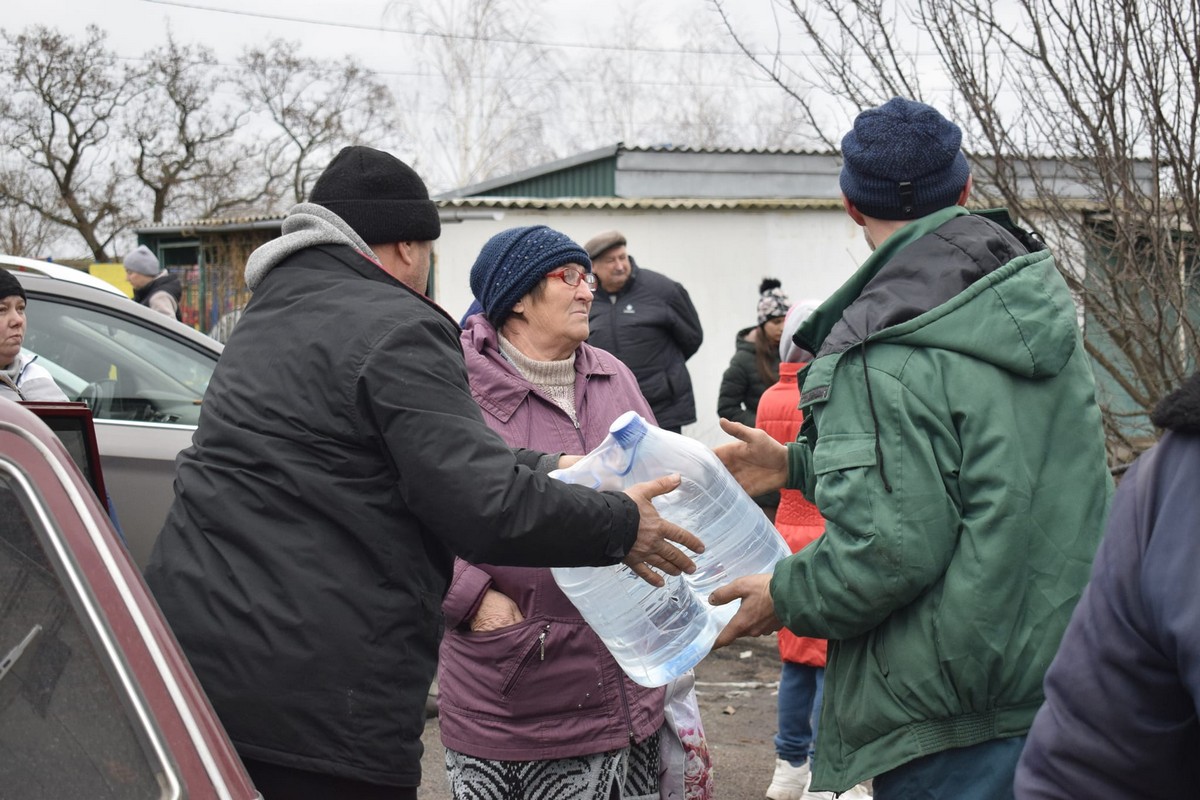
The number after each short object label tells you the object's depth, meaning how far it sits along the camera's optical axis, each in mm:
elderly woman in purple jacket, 3191
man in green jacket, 2297
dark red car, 1718
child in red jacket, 4879
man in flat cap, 8289
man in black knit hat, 2301
